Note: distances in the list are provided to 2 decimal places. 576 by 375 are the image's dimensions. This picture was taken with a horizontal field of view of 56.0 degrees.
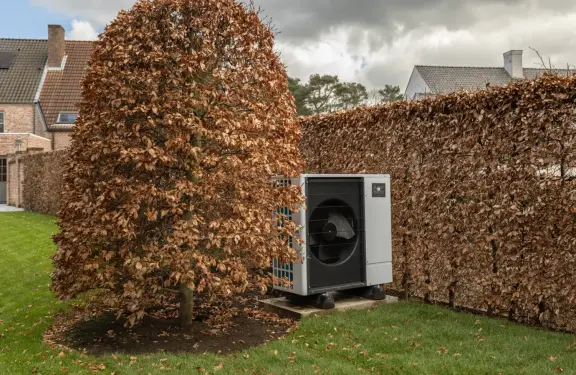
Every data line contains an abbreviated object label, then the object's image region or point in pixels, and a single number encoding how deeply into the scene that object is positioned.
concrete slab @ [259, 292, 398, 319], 5.92
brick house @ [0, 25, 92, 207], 28.69
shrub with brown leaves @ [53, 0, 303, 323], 4.70
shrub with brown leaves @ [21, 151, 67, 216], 19.39
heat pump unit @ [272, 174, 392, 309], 5.84
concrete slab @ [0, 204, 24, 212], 23.73
